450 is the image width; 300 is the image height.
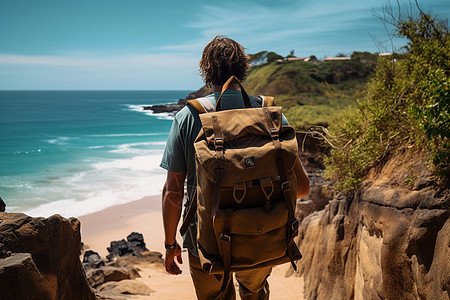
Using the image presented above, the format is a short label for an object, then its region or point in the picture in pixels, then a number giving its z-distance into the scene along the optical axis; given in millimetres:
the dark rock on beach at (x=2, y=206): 3321
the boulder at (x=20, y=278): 2150
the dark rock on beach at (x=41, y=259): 2223
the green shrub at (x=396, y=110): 4693
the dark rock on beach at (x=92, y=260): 10504
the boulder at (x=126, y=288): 6270
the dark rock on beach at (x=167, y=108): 78038
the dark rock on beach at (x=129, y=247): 12867
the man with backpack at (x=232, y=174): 1962
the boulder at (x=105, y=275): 8133
